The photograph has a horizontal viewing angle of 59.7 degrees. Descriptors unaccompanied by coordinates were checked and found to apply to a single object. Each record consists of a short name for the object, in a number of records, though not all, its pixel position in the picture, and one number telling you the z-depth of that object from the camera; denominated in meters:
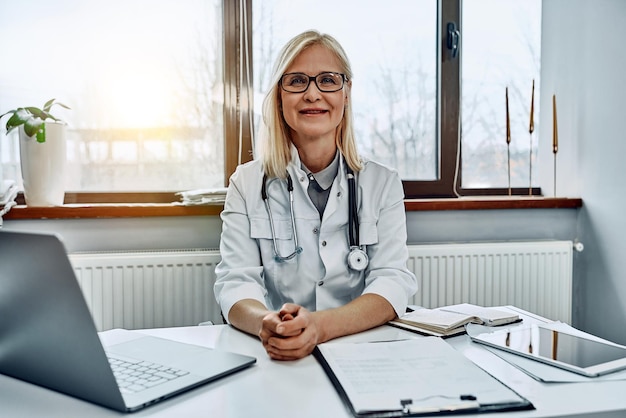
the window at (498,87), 2.42
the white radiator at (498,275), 2.07
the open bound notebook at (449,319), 1.12
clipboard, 0.72
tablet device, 0.89
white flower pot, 1.80
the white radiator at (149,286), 1.82
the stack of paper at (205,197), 1.93
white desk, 0.72
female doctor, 1.40
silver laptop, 0.65
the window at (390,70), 2.29
